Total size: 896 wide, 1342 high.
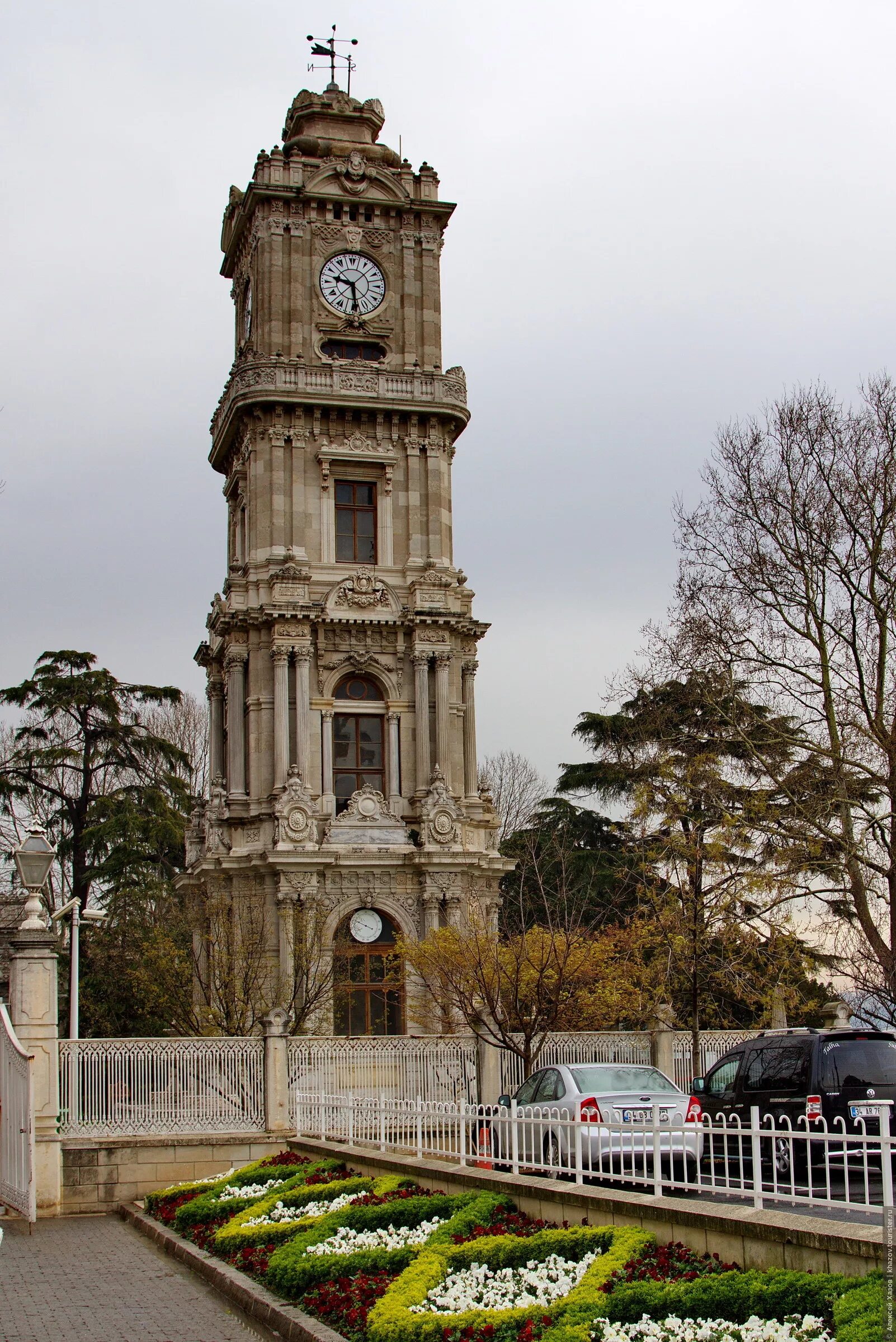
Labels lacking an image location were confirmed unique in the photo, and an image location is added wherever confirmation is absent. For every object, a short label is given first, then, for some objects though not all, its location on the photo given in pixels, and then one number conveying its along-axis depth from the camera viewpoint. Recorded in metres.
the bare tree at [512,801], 69.69
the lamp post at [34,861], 21.52
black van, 17.45
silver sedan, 13.38
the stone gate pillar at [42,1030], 22.33
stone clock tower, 43.88
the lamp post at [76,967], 27.78
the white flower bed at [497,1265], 10.70
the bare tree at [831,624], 27.64
